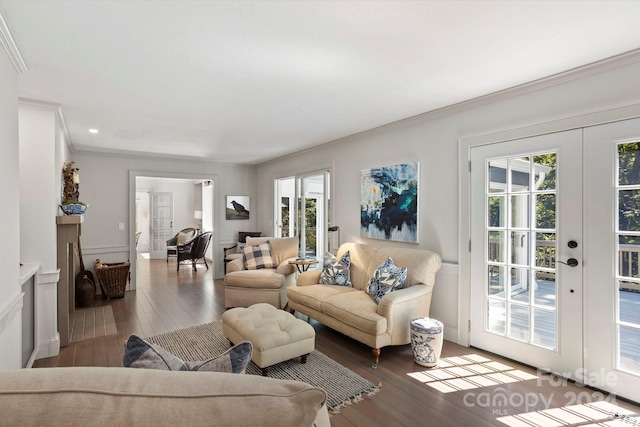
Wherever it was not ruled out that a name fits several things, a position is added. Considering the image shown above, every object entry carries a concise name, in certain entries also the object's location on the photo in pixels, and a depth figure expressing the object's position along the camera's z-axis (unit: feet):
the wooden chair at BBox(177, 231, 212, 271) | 24.43
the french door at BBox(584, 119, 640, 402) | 7.53
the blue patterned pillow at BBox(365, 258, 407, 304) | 10.78
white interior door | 31.73
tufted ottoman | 8.48
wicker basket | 16.61
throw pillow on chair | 16.02
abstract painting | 12.45
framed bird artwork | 23.35
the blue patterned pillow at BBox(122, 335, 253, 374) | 3.51
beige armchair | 14.29
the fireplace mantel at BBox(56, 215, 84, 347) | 11.01
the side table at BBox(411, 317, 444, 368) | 9.24
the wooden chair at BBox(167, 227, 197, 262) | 29.58
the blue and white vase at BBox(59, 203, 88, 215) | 11.60
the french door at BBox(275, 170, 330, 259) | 17.69
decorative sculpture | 12.61
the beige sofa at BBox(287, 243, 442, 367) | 9.51
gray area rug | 7.92
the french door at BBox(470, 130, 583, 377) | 8.49
